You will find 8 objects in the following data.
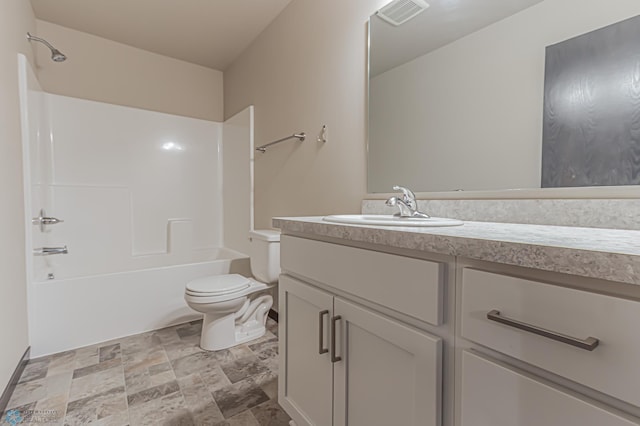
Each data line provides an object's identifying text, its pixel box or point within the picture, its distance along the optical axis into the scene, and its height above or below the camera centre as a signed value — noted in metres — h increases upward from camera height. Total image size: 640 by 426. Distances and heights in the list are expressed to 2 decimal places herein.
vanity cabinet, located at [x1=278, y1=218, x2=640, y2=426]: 0.43 -0.23
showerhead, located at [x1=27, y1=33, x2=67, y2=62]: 2.11 +1.06
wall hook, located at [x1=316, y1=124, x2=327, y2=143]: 1.83 +0.44
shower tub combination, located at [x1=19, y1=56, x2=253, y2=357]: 1.93 -0.04
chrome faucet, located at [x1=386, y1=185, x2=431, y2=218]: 1.15 +0.01
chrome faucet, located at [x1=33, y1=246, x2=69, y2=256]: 1.99 -0.31
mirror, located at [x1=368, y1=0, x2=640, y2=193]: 0.97 +0.47
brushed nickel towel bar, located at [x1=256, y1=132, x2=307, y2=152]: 2.02 +0.48
